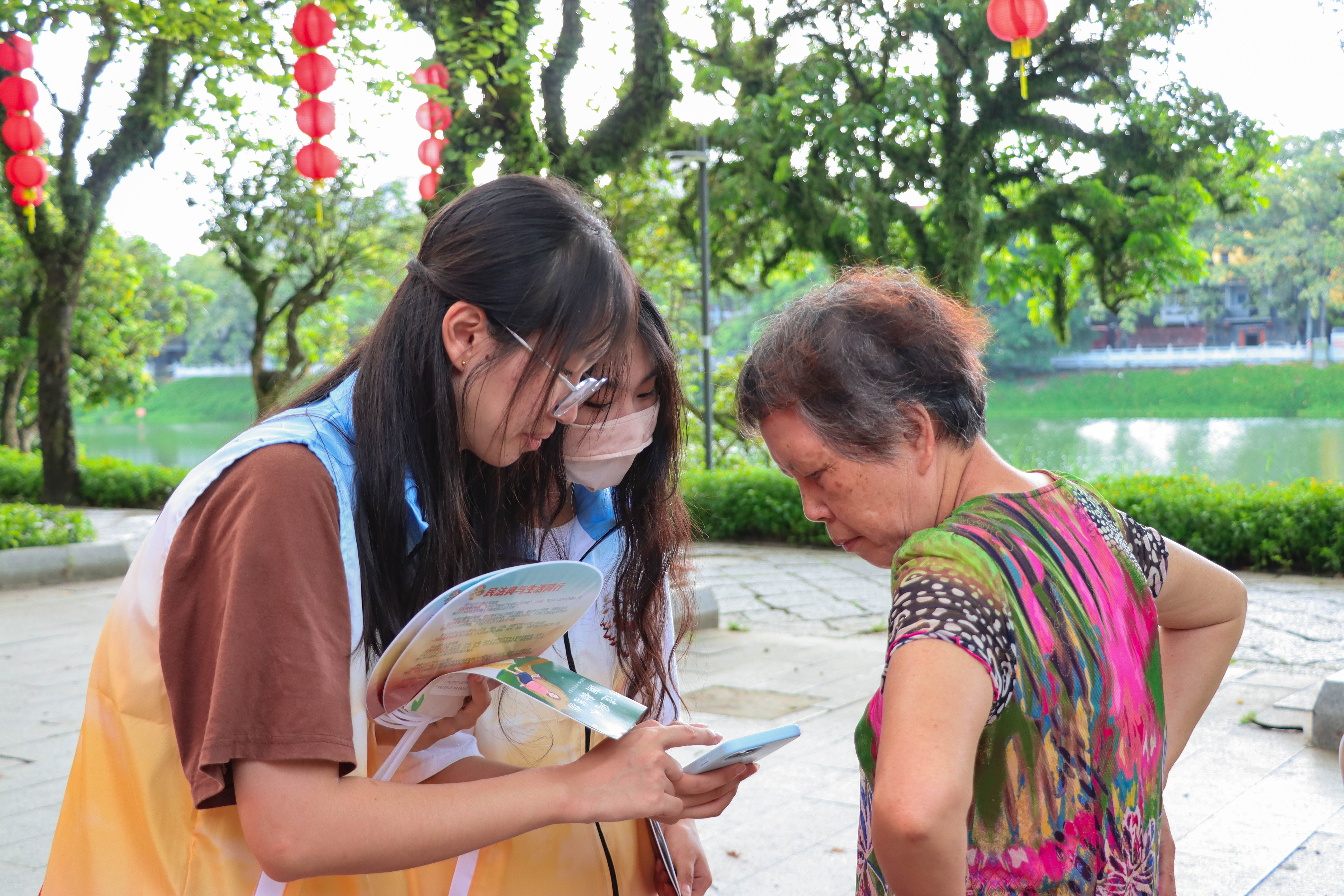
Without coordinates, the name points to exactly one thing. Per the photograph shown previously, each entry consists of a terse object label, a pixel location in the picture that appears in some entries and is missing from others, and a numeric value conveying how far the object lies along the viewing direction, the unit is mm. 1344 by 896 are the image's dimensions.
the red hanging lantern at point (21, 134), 7848
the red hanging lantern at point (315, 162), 6680
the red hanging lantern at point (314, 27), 6145
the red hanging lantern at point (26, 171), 8086
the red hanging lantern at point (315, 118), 6566
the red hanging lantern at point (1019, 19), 6043
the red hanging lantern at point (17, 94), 7293
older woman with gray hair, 986
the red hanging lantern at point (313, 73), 6316
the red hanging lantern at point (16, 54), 6863
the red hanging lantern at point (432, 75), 6766
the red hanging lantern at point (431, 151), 7141
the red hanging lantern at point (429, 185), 7367
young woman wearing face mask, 1392
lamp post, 11391
